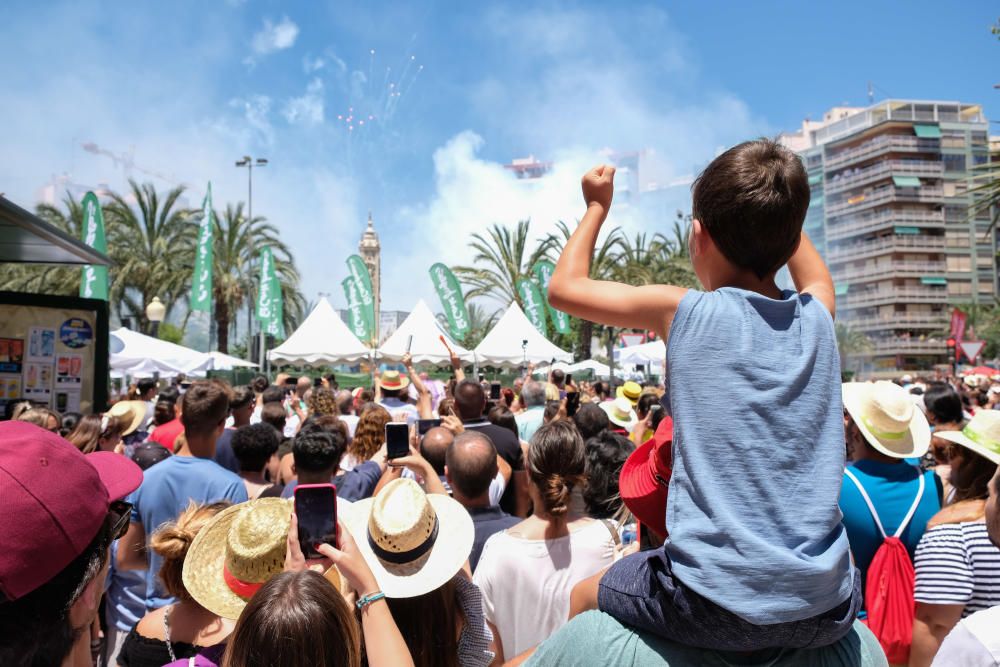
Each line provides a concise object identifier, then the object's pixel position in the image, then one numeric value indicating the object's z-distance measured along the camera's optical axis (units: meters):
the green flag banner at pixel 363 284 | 23.83
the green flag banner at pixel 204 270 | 23.42
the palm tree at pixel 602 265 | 30.84
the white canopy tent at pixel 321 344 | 18.64
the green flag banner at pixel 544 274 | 25.19
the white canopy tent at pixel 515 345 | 20.23
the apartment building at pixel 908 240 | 78.31
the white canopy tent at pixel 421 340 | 19.05
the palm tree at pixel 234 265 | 31.97
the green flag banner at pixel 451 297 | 24.23
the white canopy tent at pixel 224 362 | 20.51
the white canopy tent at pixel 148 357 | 14.98
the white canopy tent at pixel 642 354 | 22.68
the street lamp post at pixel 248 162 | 38.95
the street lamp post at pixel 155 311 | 19.31
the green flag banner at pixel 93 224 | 15.38
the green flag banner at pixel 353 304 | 23.97
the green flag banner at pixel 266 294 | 25.91
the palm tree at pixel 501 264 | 32.44
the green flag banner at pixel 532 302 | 25.11
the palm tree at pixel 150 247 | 29.28
